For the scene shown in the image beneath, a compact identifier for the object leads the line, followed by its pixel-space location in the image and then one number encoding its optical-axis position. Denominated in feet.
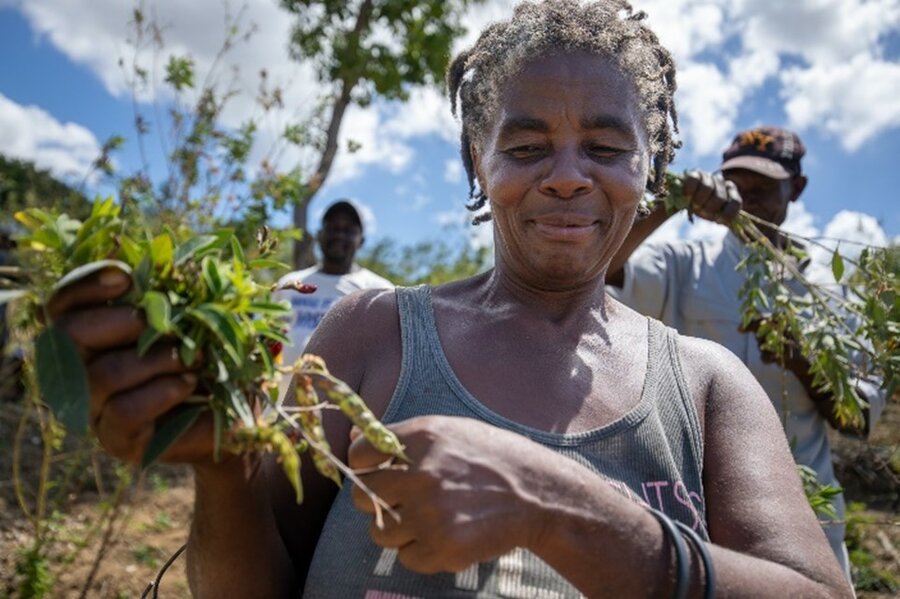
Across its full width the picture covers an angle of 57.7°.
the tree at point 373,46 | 28.25
